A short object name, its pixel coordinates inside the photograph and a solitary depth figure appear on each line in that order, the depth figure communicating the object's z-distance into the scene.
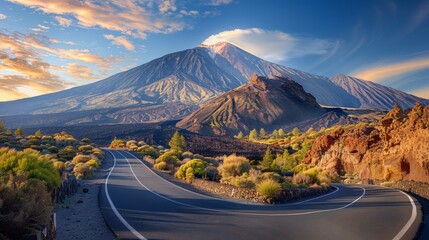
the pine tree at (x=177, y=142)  70.69
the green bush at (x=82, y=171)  26.07
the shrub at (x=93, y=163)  33.48
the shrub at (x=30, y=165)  11.00
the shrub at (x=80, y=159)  35.47
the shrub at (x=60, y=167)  19.06
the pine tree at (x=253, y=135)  124.60
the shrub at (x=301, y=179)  21.29
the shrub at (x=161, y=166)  34.39
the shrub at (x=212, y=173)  23.25
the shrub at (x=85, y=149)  52.49
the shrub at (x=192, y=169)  24.08
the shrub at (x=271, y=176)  18.10
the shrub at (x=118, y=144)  83.29
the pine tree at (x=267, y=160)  43.47
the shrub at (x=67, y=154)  42.91
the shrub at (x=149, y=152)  55.51
